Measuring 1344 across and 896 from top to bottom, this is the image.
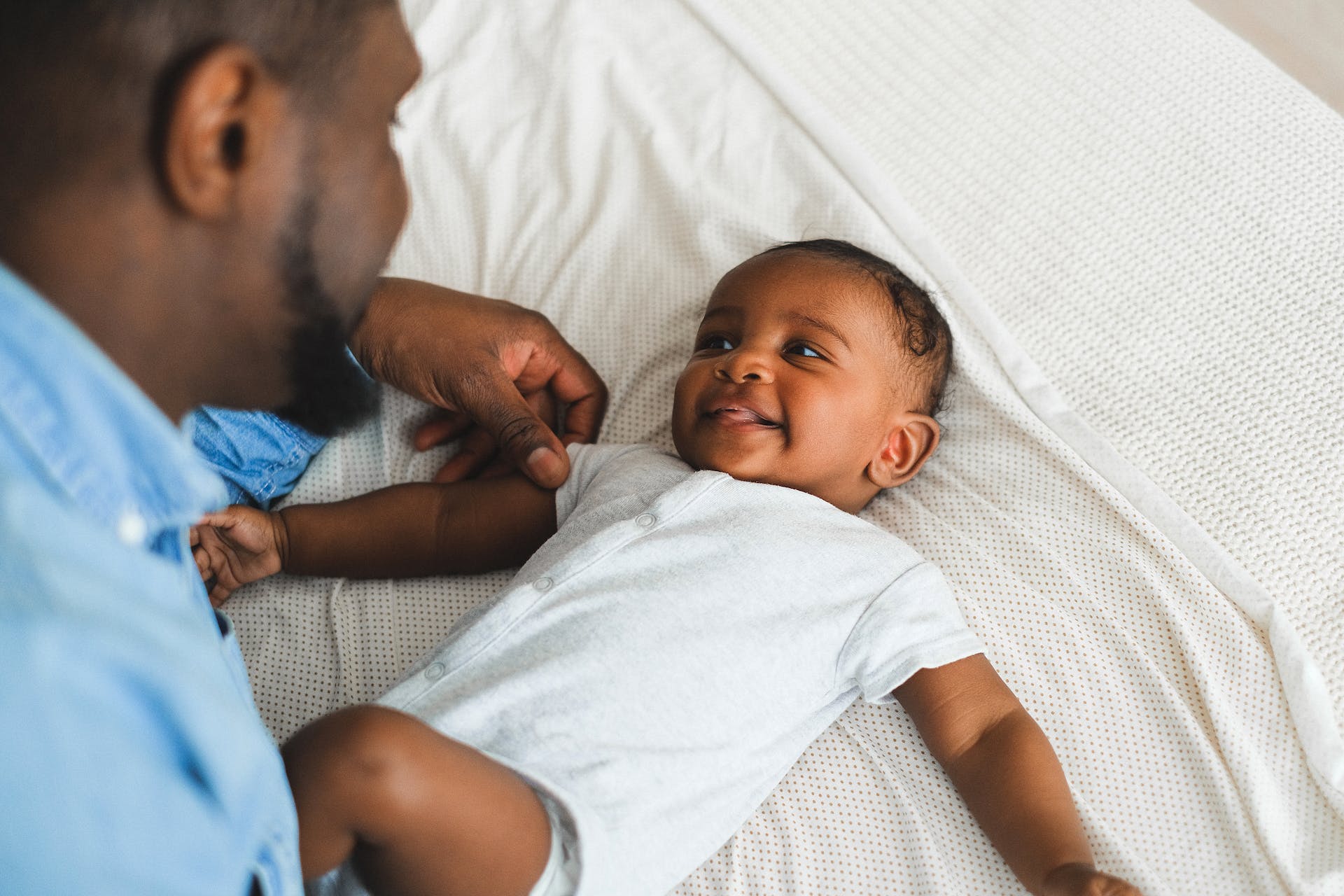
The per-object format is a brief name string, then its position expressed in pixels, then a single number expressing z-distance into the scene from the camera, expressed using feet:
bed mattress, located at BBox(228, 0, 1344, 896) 3.69
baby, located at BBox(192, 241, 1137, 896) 2.87
